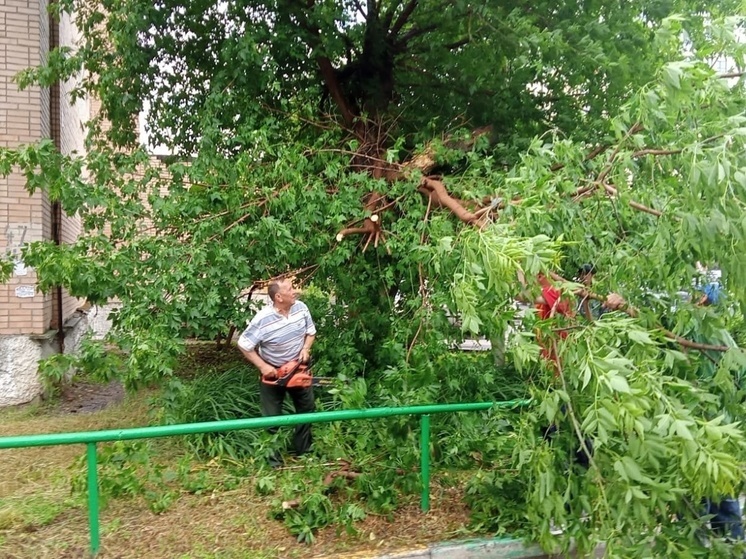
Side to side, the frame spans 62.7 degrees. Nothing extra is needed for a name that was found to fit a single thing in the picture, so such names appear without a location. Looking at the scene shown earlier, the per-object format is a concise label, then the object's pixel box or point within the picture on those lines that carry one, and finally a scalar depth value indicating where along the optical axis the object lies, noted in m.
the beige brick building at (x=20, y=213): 6.48
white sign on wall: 6.59
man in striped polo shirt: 4.80
